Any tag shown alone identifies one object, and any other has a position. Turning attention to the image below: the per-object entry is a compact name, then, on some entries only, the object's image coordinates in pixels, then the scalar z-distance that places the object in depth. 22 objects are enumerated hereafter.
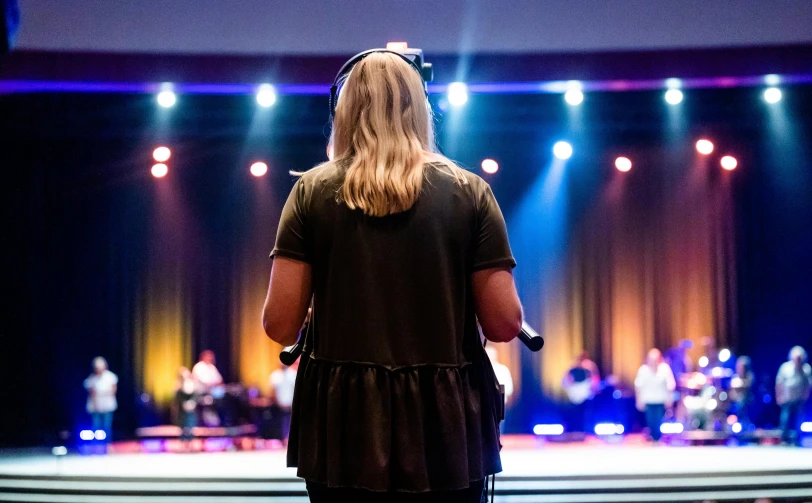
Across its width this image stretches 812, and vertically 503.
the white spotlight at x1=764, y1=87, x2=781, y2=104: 12.40
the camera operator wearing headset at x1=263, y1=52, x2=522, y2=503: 1.53
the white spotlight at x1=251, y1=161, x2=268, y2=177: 14.41
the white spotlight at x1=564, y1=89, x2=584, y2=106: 12.00
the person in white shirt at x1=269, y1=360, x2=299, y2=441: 11.66
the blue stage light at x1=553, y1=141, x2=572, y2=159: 14.57
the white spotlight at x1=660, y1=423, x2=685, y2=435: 12.76
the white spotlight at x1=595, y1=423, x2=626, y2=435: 13.42
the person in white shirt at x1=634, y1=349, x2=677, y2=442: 12.07
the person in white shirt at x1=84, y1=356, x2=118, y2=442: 12.05
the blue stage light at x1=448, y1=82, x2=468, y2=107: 10.54
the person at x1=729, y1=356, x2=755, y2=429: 11.97
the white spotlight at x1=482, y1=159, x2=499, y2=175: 14.65
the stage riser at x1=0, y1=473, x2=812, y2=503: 7.59
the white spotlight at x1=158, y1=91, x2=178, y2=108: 12.05
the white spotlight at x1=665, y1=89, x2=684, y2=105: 11.86
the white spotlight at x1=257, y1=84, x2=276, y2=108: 12.08
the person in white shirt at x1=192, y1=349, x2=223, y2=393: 12.45
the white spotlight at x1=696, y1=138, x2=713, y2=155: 14.49
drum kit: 12.10
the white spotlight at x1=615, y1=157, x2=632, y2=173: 14.69
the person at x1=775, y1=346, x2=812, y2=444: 11.30
